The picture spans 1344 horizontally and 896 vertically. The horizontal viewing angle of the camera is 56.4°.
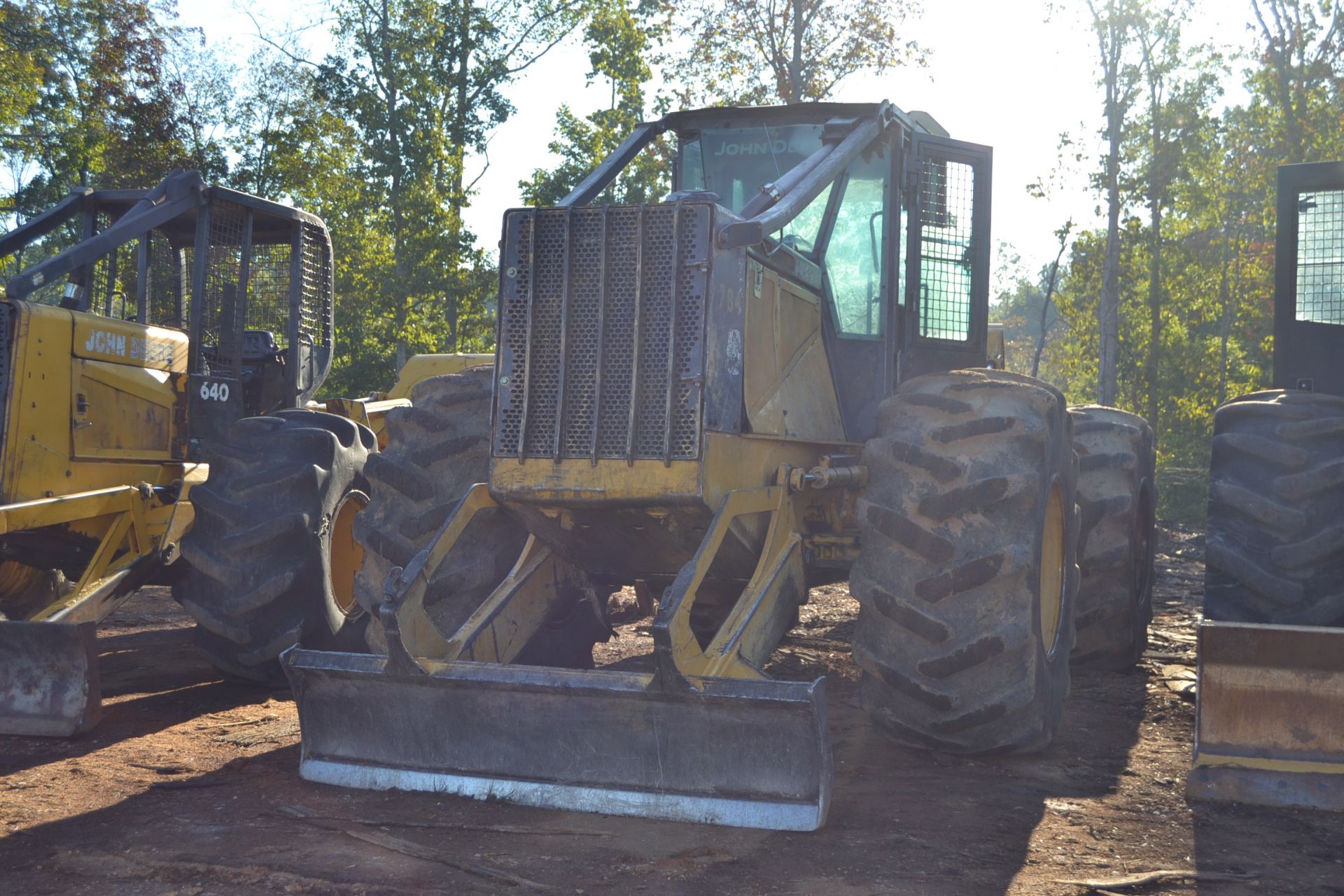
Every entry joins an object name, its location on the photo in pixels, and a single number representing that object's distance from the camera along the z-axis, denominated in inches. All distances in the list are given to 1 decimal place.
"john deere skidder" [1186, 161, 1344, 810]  196.2
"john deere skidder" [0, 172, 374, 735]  266.4
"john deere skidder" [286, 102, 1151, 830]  188.5
